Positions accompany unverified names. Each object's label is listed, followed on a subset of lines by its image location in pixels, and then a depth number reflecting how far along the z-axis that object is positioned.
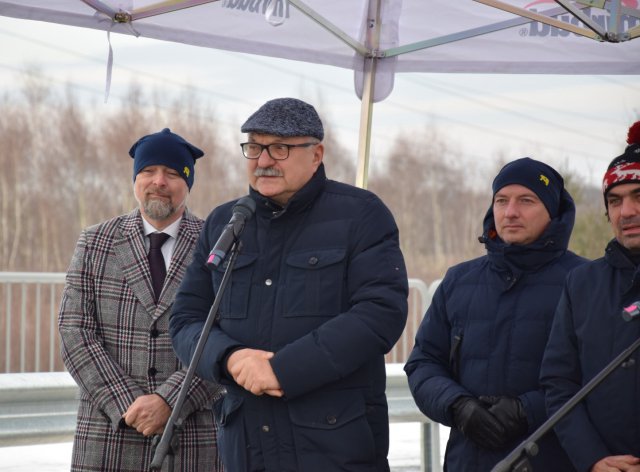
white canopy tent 9.40
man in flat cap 5.86
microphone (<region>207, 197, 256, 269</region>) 5.46
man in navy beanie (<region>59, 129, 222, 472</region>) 7.23
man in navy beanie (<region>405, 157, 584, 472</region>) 6.36
